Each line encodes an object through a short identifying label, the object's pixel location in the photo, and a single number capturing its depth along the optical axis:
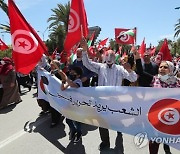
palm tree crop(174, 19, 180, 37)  30.25
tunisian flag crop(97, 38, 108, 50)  7.01
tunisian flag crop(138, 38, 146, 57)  5.24
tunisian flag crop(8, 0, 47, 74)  2.66
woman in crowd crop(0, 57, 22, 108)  4.90
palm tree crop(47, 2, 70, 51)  21.62
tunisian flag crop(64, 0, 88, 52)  2.97
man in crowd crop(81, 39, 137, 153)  2.54
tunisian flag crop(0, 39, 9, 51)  6.79
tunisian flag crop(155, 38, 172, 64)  4.45
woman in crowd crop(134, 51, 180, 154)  2.12
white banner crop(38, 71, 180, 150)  2.02
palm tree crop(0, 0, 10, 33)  11.72
